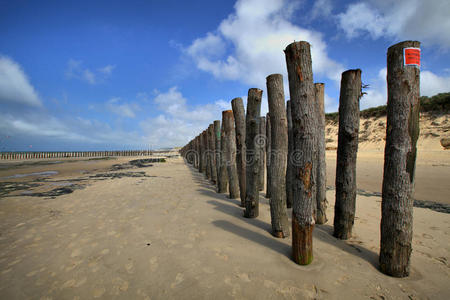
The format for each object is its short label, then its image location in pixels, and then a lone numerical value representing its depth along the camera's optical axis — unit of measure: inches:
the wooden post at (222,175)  258.9
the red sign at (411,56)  88.7
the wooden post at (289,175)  183.0
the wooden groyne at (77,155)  1319.4
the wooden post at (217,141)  291.2
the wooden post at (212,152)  316.8
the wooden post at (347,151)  119.4
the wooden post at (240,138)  191.0
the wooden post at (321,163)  145.7
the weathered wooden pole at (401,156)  88.6
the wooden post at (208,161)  361.6
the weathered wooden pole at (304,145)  97.9
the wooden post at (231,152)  222.7
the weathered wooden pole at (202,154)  433.1
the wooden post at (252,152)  162.6
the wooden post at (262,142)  238.0
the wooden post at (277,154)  129.6
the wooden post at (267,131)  262.6
